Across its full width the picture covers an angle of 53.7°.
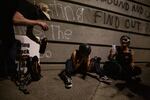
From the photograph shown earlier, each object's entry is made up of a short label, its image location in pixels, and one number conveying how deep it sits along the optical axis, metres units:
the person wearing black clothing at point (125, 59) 3.64
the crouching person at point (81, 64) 3.21
